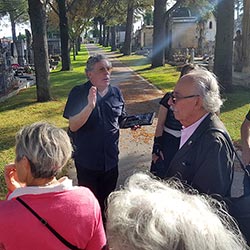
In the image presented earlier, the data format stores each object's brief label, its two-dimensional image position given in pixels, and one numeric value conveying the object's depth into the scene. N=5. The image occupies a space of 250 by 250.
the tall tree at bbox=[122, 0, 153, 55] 23.21
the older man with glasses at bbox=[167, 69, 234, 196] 1.61
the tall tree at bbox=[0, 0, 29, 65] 30.00
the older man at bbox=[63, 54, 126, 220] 2.47
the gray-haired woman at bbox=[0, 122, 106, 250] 1.36
